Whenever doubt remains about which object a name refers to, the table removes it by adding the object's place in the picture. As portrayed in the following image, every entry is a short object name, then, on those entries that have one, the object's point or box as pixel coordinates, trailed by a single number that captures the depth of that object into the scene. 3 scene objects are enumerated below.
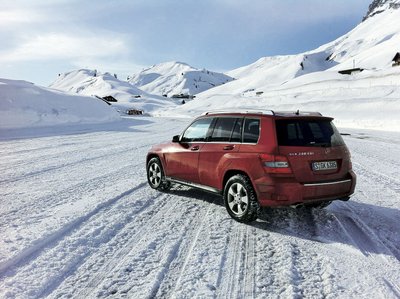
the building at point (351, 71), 100.62
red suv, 5.45
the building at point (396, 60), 87.66
